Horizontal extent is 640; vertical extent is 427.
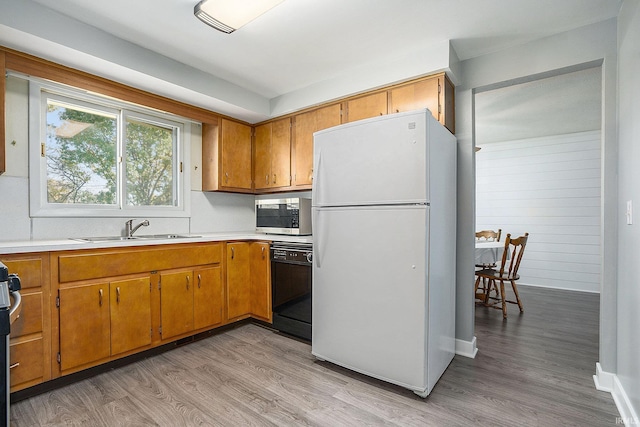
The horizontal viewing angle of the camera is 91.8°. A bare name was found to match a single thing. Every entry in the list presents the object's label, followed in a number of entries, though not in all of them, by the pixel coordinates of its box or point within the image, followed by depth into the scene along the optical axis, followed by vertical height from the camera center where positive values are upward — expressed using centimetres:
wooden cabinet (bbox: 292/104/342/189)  319 +81
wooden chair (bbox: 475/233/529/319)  367 -76
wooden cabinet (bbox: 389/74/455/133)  246 +95
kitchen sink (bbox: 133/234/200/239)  303 -23
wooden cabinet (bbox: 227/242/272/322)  310 -70
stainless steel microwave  317 -4
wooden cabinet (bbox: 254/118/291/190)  354 +68
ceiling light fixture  189 +127
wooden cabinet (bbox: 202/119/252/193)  345 +63
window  249 +51
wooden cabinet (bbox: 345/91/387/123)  279 +99
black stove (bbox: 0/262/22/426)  89 -39
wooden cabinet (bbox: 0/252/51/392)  188 -71
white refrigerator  194 -24
